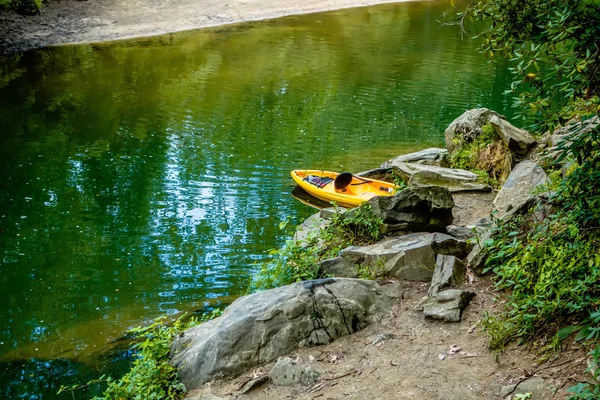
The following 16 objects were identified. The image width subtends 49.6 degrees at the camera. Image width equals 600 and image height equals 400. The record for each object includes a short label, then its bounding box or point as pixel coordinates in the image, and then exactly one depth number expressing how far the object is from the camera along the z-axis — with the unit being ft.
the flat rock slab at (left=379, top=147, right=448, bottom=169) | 48.86
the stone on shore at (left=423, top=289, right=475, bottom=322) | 23.15
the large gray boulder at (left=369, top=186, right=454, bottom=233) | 30.94
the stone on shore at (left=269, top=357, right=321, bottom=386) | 21.53
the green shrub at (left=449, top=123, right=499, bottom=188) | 42.65
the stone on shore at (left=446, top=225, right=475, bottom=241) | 29.12
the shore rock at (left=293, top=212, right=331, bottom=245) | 38.34
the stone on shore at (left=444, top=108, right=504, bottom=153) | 47.32
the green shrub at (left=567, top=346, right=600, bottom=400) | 15.52
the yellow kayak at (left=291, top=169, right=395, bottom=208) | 49.90
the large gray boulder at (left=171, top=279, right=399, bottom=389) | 23.16
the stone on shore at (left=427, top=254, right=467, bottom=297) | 24.98
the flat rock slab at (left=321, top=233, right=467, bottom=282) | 27.02
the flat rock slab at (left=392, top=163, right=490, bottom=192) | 40.96
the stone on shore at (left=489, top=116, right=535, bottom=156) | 40.83
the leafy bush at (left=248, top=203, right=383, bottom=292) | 28.84
